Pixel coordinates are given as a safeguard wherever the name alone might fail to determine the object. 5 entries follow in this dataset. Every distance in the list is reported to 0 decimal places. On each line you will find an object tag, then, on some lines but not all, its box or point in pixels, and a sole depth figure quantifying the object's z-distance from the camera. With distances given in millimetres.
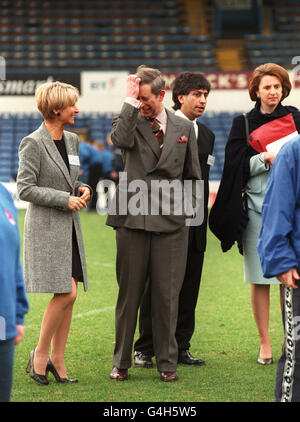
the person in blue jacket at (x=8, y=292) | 5582
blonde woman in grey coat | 9156
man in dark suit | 10609
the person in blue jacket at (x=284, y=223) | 6586
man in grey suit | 9508
